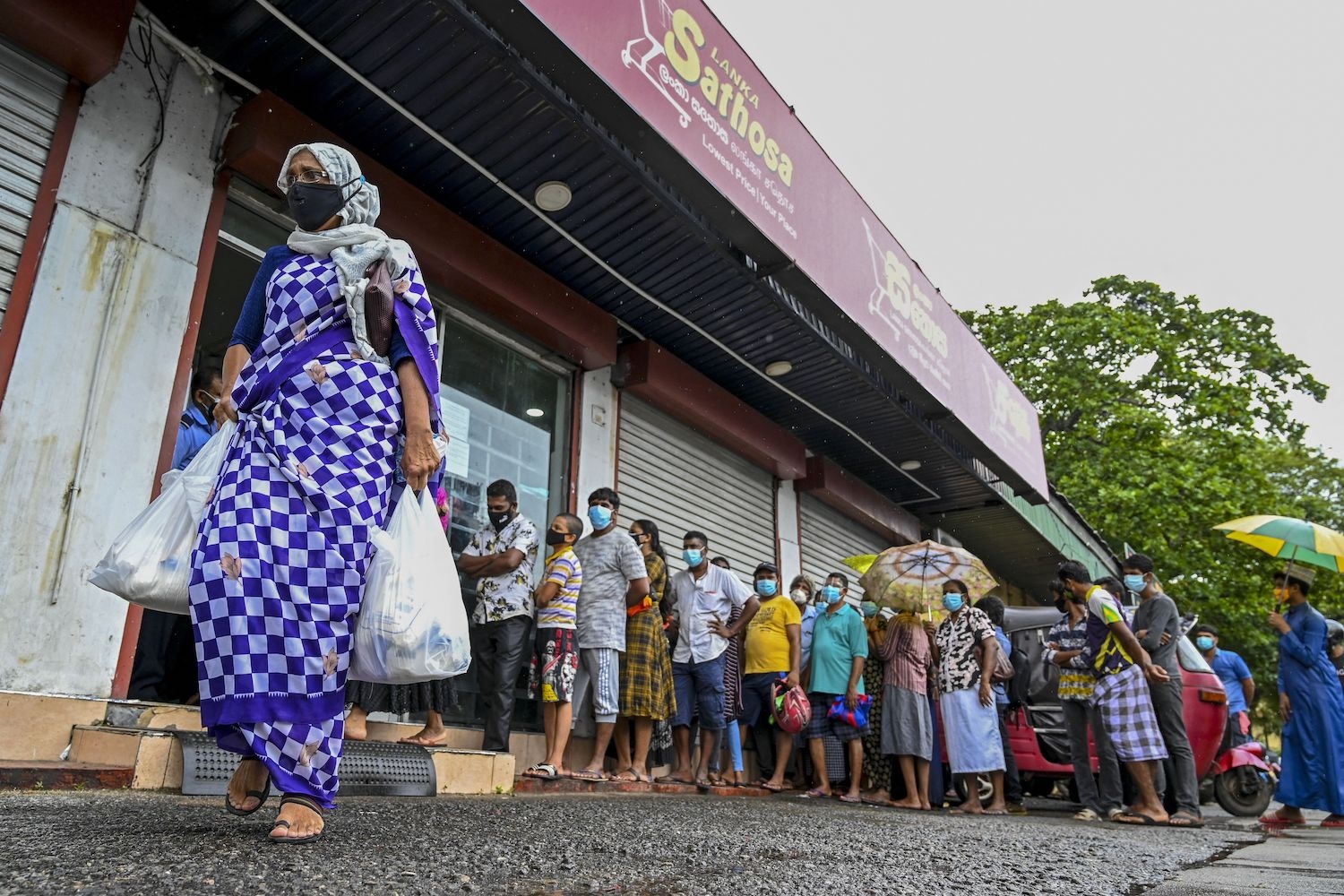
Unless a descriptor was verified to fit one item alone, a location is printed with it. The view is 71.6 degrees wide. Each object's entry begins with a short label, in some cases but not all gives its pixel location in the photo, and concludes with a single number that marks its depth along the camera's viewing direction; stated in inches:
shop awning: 188.1
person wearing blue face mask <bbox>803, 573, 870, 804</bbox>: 290.5
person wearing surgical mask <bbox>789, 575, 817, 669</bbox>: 331.6
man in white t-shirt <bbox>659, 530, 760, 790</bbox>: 273.3
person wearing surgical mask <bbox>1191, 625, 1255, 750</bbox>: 396.2
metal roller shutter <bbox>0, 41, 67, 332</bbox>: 173.8
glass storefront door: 263.6
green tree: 695.1
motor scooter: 338.6
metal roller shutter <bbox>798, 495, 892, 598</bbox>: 439.8
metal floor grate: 139.6
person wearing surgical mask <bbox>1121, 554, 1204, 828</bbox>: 257.4
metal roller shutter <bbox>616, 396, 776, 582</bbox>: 334.3
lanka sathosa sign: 199.5
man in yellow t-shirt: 289.6
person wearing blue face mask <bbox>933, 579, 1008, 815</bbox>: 270.1
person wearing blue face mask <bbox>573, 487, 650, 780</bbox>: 235.8
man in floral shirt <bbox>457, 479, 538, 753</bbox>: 219.0
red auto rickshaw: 307.9
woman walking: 87.7
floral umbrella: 306.5
